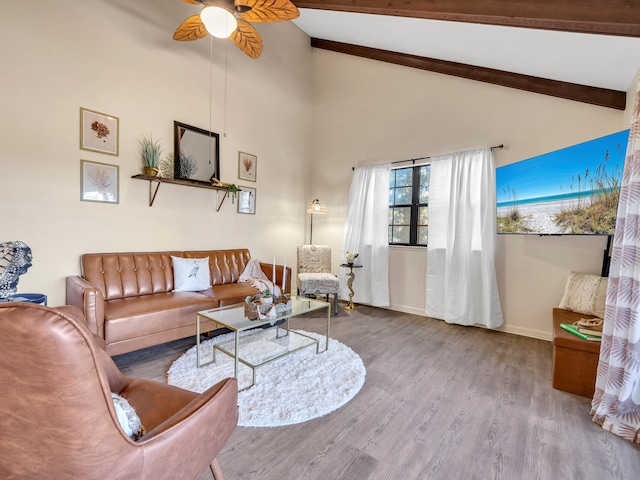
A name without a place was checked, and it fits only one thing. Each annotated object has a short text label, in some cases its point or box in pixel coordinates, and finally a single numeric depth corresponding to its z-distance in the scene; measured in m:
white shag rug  1.86
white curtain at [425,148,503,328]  3.46
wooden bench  2.11
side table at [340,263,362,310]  4.27
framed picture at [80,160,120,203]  2.79
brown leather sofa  2.31
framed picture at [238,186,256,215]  4.15
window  4.16
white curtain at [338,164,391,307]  4.35
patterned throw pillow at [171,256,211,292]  3.21
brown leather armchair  0.63
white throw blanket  3.59
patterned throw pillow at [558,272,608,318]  2.60
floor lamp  4.58
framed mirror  3.43
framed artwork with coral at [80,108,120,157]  2.77
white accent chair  3.97
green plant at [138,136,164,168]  3.11
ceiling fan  2.20
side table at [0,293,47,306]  2.12
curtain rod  4.06
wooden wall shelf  3.08
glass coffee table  2.23
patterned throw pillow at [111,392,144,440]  0.89
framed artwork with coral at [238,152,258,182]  4.13
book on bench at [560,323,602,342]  2.12
